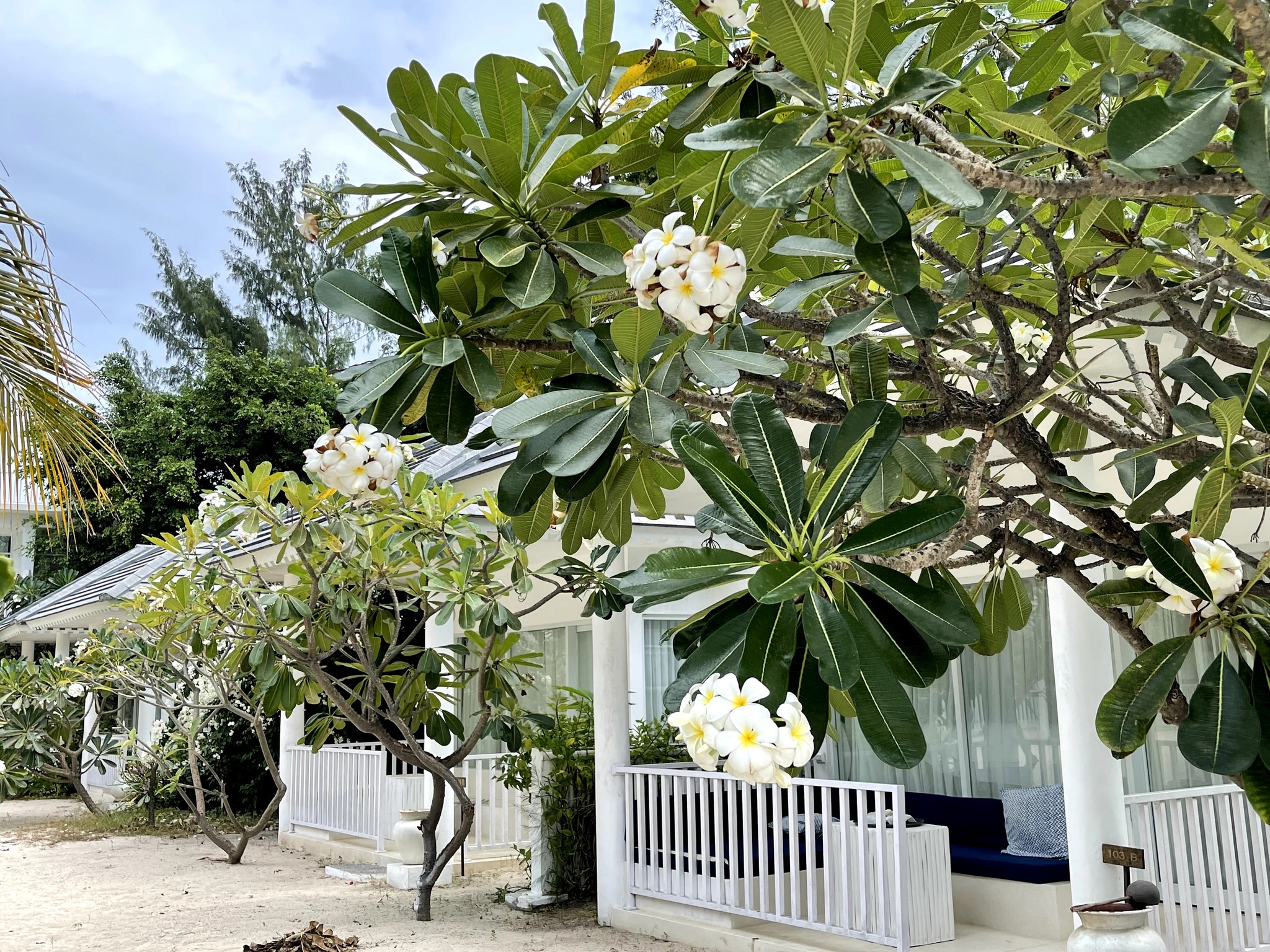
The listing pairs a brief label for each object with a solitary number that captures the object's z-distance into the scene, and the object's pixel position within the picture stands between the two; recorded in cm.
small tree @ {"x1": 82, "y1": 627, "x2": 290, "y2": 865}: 878
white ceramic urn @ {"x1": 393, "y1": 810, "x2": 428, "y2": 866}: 854
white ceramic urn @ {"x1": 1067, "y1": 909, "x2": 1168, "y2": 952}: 319
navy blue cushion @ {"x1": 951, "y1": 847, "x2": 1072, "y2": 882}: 589
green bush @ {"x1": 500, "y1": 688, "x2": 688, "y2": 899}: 747
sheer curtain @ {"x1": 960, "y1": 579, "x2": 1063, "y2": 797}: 709
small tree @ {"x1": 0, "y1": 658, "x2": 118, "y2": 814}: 1355
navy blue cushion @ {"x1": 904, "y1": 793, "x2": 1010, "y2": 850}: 702
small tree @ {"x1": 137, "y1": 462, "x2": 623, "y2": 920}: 591
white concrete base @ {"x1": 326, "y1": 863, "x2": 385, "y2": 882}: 884
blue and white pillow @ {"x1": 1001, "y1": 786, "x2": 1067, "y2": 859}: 627
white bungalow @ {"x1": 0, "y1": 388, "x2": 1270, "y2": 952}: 462
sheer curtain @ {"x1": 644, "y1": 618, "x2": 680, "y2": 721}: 992
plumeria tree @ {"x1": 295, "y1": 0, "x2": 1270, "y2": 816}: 119
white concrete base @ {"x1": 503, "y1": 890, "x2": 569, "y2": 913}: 731
